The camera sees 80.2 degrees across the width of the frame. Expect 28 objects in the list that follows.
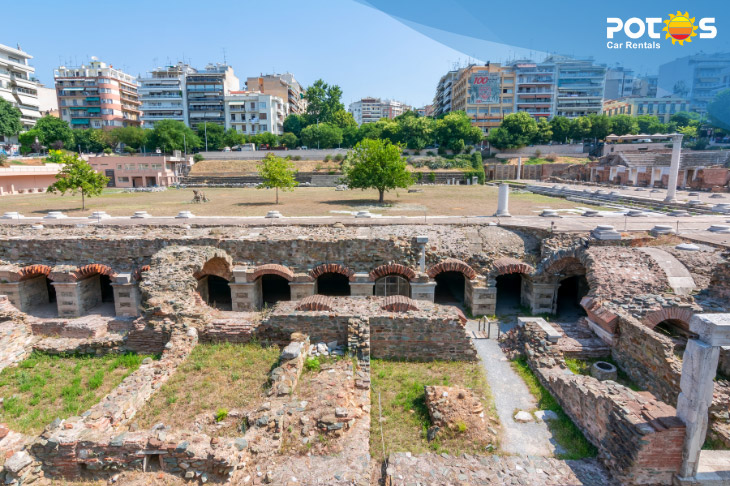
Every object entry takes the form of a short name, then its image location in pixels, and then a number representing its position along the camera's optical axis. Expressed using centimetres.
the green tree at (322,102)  9131
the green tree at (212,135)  8038
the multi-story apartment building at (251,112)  8975
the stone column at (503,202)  2267
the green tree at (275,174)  3369
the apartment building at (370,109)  17500
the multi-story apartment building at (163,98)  9275
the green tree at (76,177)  2973
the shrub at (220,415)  835
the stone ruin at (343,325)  682
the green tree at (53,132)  6650
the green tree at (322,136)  7944
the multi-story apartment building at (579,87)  9694
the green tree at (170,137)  7031
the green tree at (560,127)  7556
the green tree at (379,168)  3128
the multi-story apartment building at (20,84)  6675
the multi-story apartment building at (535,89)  9256
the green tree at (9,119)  5872
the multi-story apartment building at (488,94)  9112
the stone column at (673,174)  2855
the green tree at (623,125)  7500
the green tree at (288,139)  8319
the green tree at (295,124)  9131
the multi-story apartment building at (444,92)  10854
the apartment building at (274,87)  9994
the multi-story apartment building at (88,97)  8675
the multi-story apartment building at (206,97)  9256
